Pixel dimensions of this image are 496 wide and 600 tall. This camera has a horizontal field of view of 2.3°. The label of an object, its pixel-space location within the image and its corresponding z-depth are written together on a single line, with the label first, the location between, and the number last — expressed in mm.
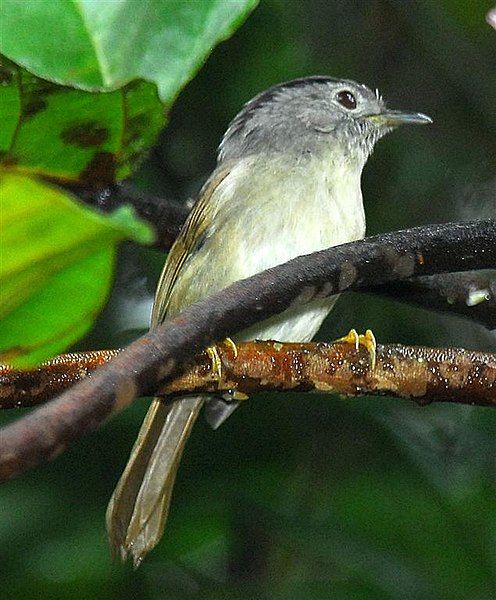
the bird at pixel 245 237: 2614
